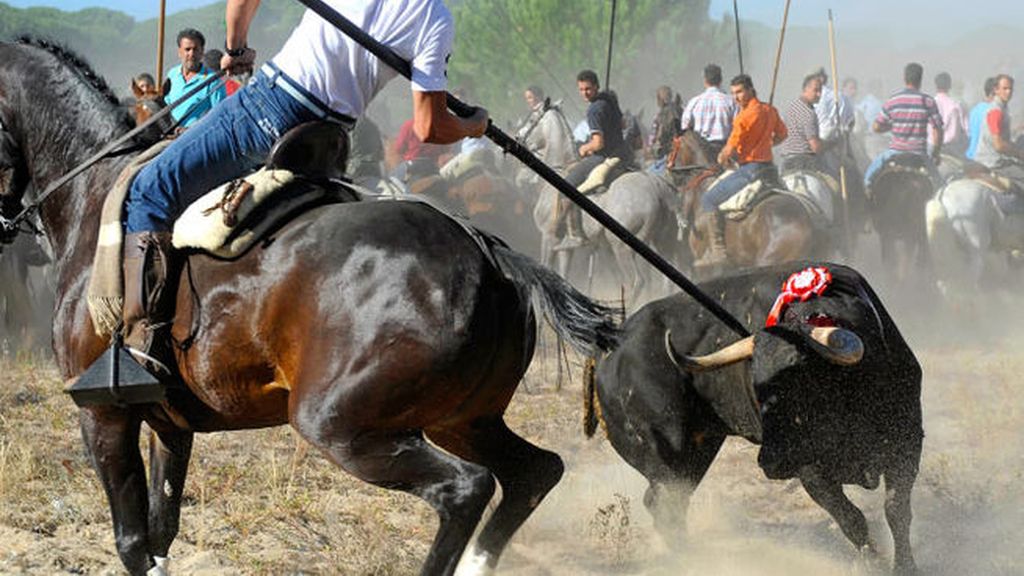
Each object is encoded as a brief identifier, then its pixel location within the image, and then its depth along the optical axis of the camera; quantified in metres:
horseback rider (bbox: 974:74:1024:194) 17.27
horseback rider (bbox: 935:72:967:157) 20.95
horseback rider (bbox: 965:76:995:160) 17.80
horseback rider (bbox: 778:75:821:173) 16.97
